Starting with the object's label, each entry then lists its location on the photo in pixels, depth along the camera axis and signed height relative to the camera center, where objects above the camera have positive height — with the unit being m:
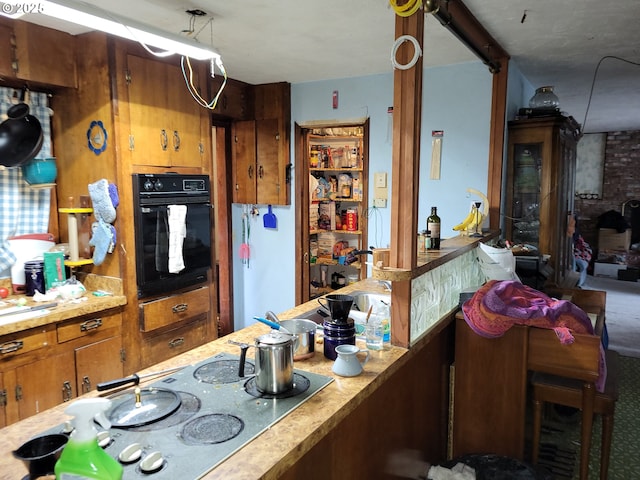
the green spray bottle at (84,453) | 0.94 -0.52
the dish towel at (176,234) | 3.17 -0.26
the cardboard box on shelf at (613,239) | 7.79 -0.70
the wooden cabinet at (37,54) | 2.59 +0.84
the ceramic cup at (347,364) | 1.67 -0.60
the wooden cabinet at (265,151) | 4.26 +0.44
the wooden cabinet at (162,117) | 2.99 +0.55
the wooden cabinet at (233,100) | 4.04 +0.88
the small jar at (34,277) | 2.84 -0.49
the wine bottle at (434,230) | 2.45 -0.17
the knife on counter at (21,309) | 2.50 -0.61
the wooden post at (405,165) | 1.89 +0.13
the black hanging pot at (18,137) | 2.76 +0.36
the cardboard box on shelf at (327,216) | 4.70 -0.19
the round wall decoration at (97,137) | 2.91 +0.38
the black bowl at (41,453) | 1.02 -0.57
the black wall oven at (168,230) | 3.00 -0.23
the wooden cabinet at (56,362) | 2.38 -0.93
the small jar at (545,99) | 3.66 +0.78
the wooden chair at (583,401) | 2.23 -1.00
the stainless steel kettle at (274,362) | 1.46 -0.52
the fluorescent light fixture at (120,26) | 1.64 +0.70
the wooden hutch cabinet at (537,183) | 3.52 +0.11
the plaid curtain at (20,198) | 2.87 -0.01
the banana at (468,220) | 3.11 -0.15
